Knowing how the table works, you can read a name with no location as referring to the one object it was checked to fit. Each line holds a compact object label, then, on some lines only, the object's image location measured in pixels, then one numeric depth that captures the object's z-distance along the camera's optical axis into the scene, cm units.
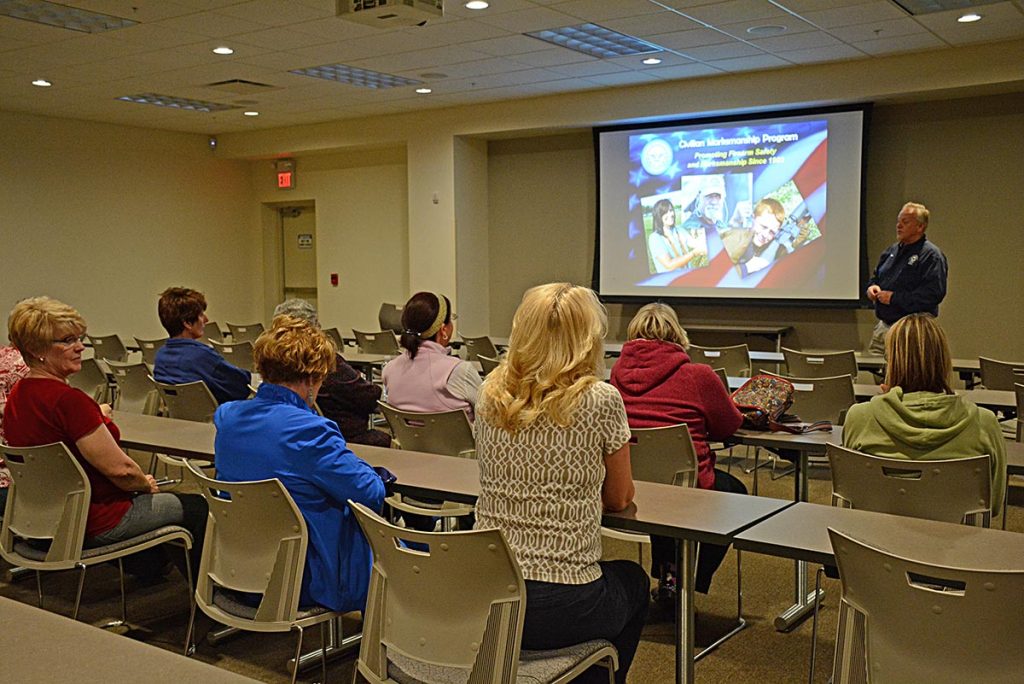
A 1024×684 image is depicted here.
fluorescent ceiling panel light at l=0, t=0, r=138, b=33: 653
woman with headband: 415
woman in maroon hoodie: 368
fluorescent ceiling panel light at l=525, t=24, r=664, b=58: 731
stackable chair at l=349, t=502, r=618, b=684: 212
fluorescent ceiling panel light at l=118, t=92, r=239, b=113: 1012
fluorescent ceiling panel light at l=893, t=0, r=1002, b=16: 651
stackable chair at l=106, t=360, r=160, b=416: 586
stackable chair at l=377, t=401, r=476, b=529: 395
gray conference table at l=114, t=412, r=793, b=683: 252
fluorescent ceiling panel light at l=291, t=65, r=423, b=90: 871
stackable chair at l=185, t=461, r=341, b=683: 271
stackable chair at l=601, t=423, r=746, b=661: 353
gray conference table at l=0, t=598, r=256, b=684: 142
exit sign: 1298
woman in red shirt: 328
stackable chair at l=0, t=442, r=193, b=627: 320
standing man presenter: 686
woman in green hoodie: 296
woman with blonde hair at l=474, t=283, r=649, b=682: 235
